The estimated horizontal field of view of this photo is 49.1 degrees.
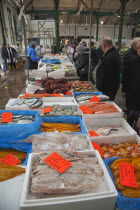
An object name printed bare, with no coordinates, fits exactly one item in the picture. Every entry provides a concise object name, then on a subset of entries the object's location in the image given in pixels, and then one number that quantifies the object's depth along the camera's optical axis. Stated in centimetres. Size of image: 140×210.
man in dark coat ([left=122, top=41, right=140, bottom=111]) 290
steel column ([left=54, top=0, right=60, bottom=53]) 1459
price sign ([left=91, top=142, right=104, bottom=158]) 170
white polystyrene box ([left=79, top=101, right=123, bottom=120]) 223
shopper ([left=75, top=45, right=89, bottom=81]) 528
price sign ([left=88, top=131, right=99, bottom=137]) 198
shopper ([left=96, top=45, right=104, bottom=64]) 794
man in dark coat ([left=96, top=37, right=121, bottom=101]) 319
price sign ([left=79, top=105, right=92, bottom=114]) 232
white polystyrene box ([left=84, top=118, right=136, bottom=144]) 191
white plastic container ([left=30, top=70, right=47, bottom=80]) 425
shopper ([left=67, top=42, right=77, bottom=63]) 1308
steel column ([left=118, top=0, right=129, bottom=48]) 1526
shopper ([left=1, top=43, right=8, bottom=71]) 1119
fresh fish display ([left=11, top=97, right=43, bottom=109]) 237
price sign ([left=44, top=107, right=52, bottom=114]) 226
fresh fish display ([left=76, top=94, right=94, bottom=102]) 277
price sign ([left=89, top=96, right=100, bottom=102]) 267
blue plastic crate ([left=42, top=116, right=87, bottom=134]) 212
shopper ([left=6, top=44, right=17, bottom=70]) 1148
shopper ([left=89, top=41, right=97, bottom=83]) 646
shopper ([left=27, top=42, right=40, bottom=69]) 801
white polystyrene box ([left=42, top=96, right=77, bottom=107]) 260
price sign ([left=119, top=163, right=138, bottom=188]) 117
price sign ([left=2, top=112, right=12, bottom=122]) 188
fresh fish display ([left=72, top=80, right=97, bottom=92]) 344
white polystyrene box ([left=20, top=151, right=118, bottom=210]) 90
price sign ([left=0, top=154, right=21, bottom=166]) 148
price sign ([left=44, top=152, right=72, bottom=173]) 107
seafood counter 97
